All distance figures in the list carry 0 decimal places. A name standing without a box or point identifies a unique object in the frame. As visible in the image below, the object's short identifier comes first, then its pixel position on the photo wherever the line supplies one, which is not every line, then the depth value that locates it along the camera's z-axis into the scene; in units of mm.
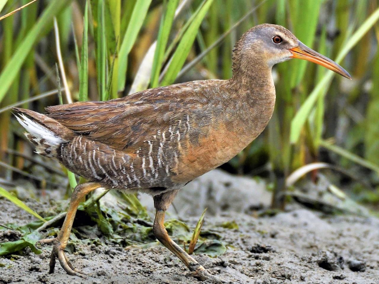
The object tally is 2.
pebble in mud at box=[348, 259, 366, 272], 7742
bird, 6258
